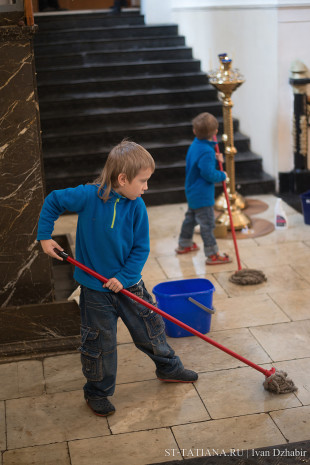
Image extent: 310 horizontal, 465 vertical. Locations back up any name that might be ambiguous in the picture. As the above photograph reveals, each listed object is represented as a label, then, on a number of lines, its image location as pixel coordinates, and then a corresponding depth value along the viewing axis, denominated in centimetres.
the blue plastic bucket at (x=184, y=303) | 430
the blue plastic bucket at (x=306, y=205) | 639
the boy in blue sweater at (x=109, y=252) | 333
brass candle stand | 619
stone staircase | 767
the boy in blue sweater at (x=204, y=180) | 543
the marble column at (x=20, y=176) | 394
